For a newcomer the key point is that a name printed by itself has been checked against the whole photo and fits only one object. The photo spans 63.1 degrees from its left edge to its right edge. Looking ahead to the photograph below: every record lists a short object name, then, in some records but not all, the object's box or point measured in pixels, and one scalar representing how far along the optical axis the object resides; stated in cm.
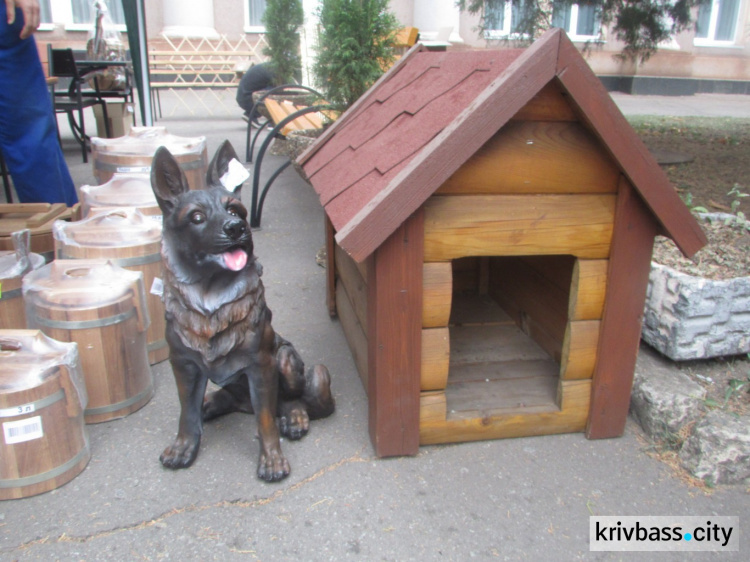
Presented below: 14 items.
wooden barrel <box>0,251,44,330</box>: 276
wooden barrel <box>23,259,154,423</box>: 252
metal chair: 645
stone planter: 273
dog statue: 200
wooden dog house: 197
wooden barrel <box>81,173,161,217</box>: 362
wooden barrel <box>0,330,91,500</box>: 209
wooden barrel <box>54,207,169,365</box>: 301
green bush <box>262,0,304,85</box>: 945
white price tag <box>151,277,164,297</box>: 252
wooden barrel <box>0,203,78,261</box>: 326
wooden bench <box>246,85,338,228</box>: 521
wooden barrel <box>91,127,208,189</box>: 414
